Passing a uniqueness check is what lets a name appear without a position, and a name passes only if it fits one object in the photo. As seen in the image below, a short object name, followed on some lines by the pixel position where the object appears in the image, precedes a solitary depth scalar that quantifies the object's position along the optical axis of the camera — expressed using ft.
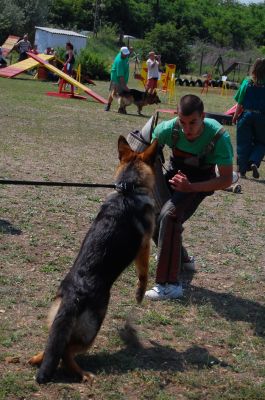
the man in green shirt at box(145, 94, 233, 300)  16.61
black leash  14.98
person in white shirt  79.71
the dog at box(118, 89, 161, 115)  65.46
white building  142.72
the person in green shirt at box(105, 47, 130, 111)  63.77
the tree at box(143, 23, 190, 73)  190.29
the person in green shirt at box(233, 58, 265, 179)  35.63
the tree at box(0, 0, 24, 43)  162.22
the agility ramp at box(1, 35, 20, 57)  124.06
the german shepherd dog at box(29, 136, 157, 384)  12.32
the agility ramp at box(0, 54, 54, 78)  93.30
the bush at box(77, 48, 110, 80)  115.55
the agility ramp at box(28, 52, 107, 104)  74.18
